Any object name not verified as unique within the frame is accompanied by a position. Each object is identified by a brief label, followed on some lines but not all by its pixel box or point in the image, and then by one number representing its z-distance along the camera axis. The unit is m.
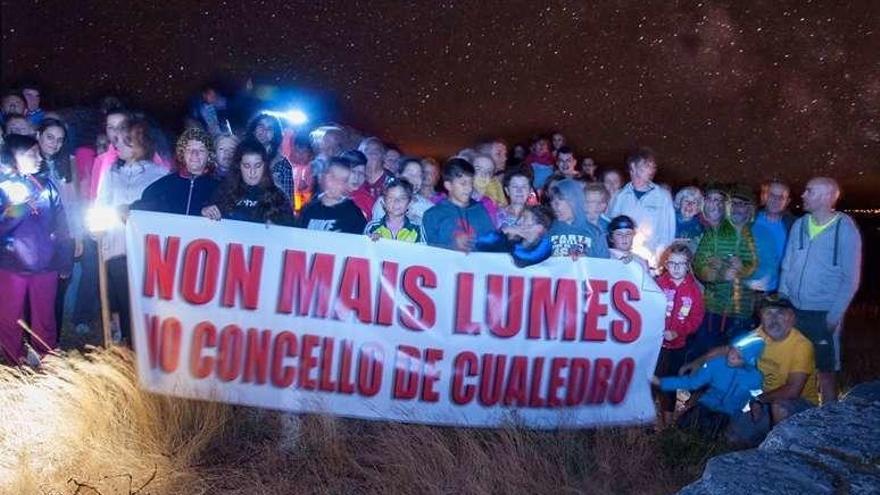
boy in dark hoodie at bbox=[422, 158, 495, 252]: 4.76
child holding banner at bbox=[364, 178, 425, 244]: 4.67
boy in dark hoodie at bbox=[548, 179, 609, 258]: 4.87
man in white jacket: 5.52
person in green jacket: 5.03
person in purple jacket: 5.00
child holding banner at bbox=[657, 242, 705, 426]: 4.82
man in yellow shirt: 4.42
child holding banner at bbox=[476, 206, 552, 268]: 4.55
